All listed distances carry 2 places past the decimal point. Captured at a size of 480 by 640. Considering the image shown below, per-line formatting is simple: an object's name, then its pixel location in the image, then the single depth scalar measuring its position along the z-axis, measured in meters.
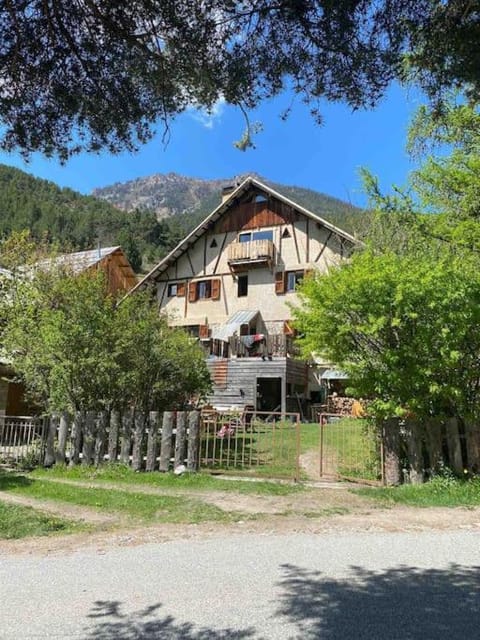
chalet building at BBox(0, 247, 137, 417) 19.68
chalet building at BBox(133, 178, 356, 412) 26.19
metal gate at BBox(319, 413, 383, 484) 10.09
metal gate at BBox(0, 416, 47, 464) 12.11
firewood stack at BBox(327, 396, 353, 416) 23.34
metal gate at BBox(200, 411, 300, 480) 10.91
